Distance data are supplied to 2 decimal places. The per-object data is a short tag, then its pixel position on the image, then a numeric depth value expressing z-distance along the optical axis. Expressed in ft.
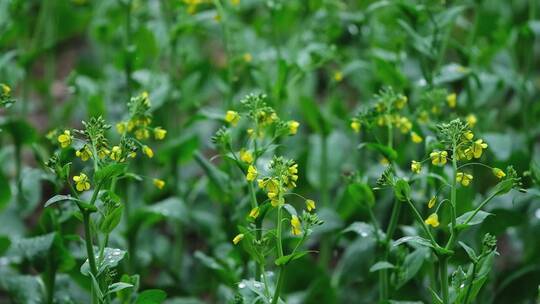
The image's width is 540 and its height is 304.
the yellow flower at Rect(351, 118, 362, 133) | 10.52
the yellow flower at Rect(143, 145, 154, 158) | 9.55
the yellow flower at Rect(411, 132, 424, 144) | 10.34
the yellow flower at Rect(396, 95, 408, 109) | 10.86
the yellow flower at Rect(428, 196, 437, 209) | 8.68
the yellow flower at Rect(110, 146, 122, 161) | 9.07
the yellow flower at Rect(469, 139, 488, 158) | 8.94
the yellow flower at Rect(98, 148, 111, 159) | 9.27
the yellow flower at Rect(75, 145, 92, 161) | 9.13
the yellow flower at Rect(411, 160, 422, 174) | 8.94
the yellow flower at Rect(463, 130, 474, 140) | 8.93
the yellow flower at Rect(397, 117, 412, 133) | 10.96
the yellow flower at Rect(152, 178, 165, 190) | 10.04
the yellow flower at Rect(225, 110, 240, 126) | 9.83
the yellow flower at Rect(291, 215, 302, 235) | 8.90
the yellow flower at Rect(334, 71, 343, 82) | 13.66
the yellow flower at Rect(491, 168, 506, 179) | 8.88
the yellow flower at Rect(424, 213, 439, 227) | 8.87
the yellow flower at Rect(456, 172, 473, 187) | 8.94
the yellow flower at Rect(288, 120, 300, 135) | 9.97
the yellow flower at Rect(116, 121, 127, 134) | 10.58
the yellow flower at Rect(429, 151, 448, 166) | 9.02
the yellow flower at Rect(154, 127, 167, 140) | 10.13
